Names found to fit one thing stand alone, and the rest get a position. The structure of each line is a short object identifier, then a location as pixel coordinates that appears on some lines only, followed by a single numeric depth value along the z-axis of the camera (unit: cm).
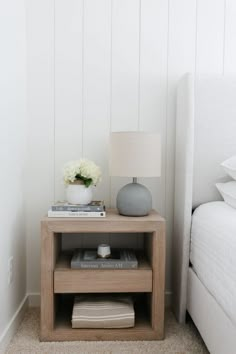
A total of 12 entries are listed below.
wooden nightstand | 182
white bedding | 134
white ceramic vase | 198
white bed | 167
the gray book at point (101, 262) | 186
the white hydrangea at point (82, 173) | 196
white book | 188
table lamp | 189
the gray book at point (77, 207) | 189
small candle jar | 195
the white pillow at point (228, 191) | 188
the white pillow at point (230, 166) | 196
